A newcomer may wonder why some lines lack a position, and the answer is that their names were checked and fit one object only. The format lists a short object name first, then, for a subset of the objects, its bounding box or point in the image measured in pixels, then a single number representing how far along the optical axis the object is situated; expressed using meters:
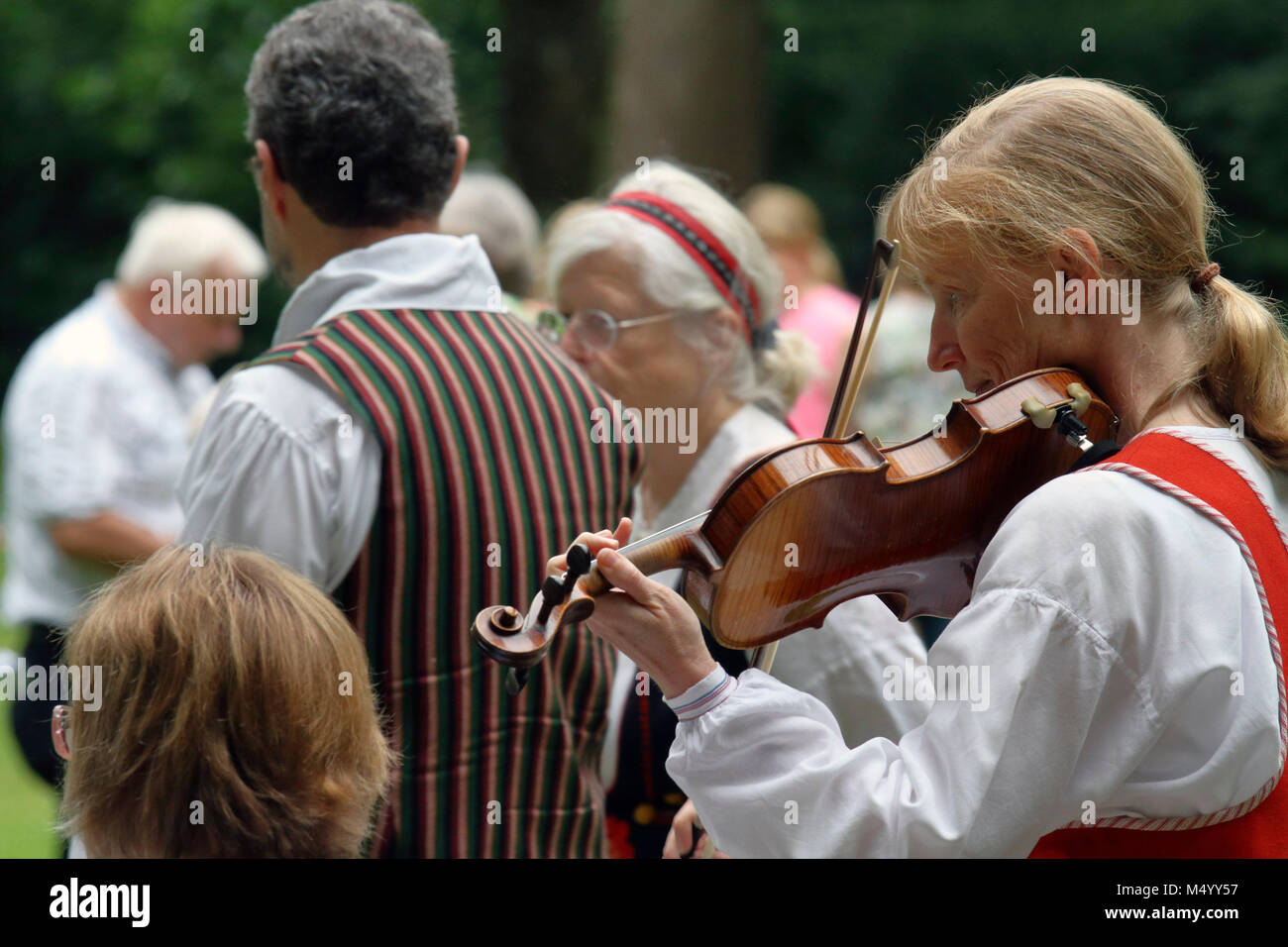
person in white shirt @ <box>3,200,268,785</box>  4.07
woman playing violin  1.40
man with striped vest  2.01
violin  1.58
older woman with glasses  2.70
